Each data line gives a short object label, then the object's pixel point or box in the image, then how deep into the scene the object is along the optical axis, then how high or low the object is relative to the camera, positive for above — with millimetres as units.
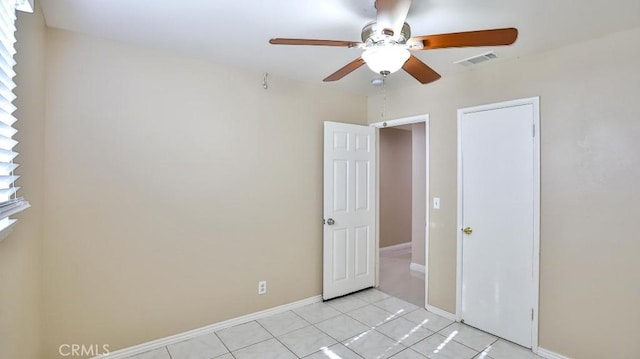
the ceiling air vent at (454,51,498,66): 2568 +1011
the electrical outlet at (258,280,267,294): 3125 -1075
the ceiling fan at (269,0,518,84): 1506 +726
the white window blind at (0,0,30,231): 1203 +279
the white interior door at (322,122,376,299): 3518 -353
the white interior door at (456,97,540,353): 2525 -295
